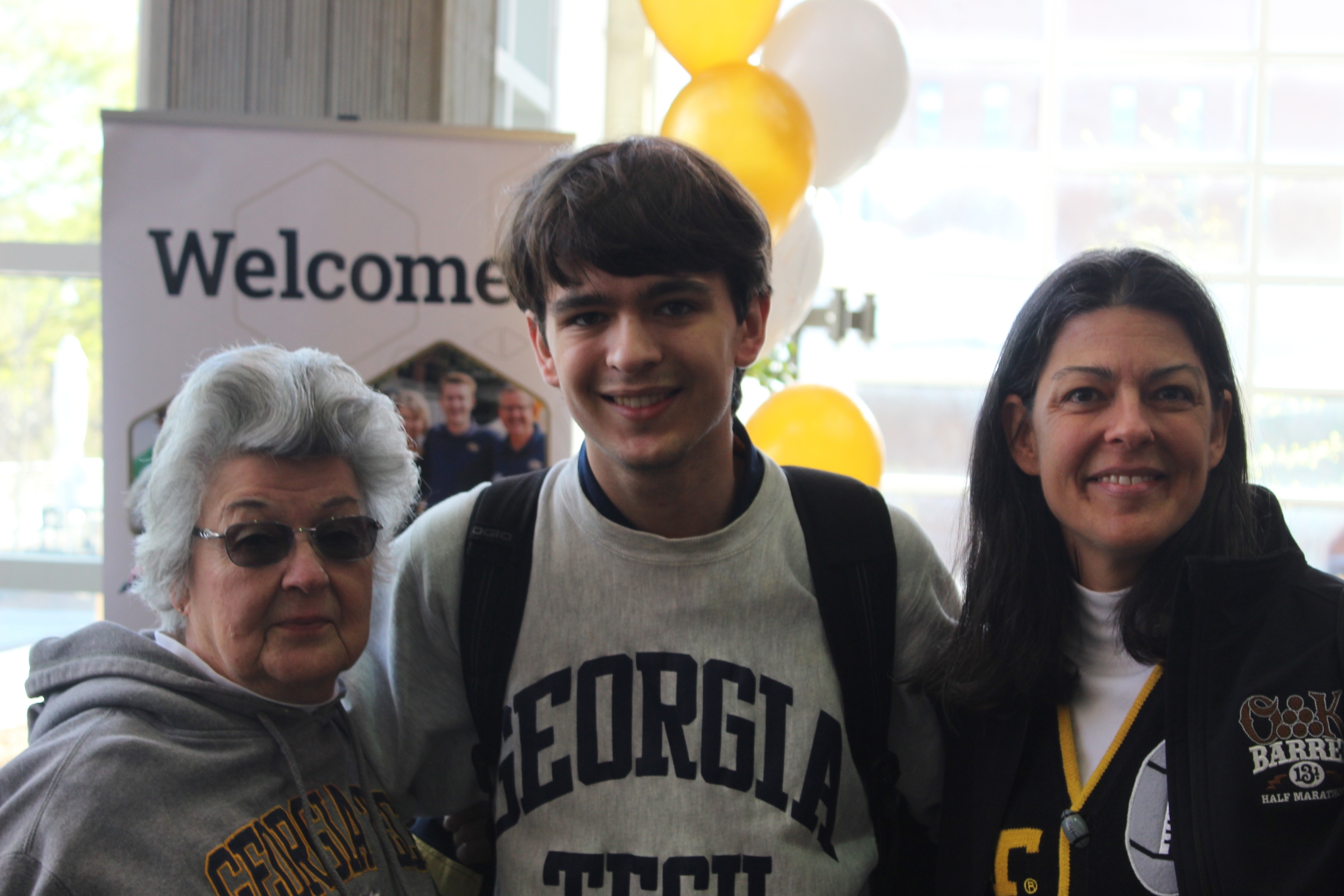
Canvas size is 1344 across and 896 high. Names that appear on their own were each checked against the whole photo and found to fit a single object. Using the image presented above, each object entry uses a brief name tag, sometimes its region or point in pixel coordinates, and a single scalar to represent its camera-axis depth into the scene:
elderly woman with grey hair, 1.09
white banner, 2.13
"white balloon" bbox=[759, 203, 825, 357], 2.93
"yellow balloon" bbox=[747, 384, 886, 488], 3.01
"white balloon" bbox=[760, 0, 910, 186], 2.92
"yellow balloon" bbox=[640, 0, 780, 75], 2.66
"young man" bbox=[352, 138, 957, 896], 1.32
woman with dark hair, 1.17
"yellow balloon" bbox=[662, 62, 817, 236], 2.47
